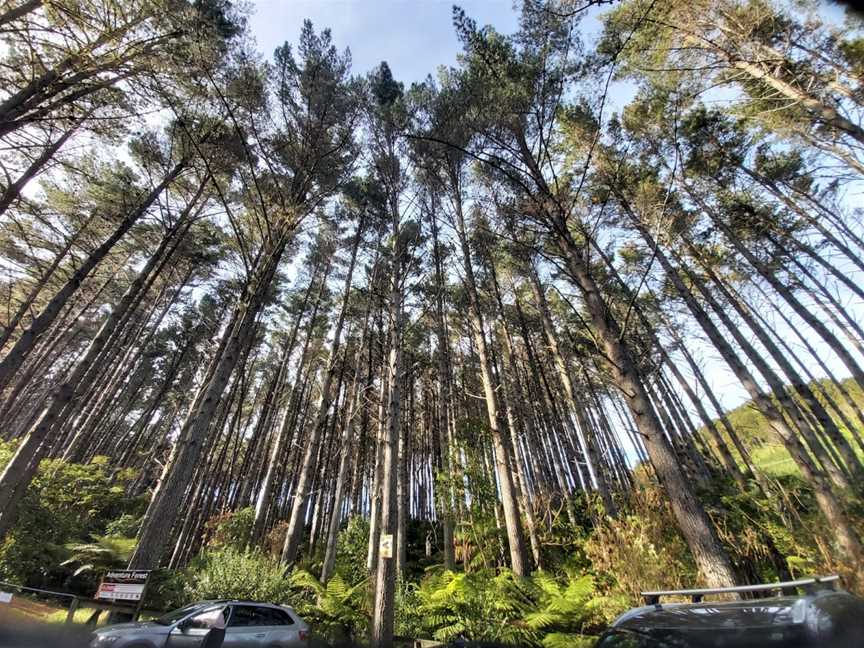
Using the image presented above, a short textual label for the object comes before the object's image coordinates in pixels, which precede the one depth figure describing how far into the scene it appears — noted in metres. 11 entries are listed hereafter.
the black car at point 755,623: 1.55
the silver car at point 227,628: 4.15
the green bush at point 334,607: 6.02
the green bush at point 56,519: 8.21
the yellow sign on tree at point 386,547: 5.54
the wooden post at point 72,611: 5.23
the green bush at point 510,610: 4.91
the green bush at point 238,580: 6.32
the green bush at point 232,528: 10.34
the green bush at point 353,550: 8.80
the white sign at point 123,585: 5.09
